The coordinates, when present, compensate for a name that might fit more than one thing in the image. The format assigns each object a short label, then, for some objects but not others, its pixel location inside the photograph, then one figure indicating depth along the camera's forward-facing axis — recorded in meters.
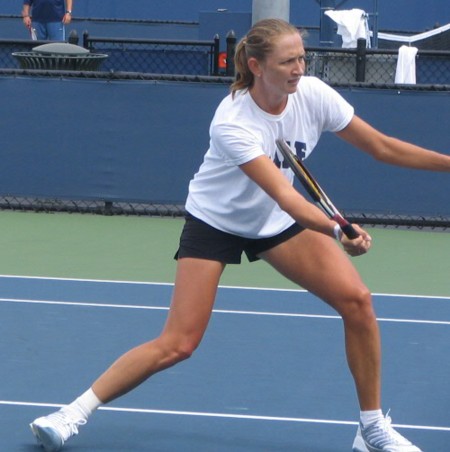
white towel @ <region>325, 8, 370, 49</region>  16.02
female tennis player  4.84
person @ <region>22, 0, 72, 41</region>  16.27
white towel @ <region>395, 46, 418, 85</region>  12.79
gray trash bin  12.04
